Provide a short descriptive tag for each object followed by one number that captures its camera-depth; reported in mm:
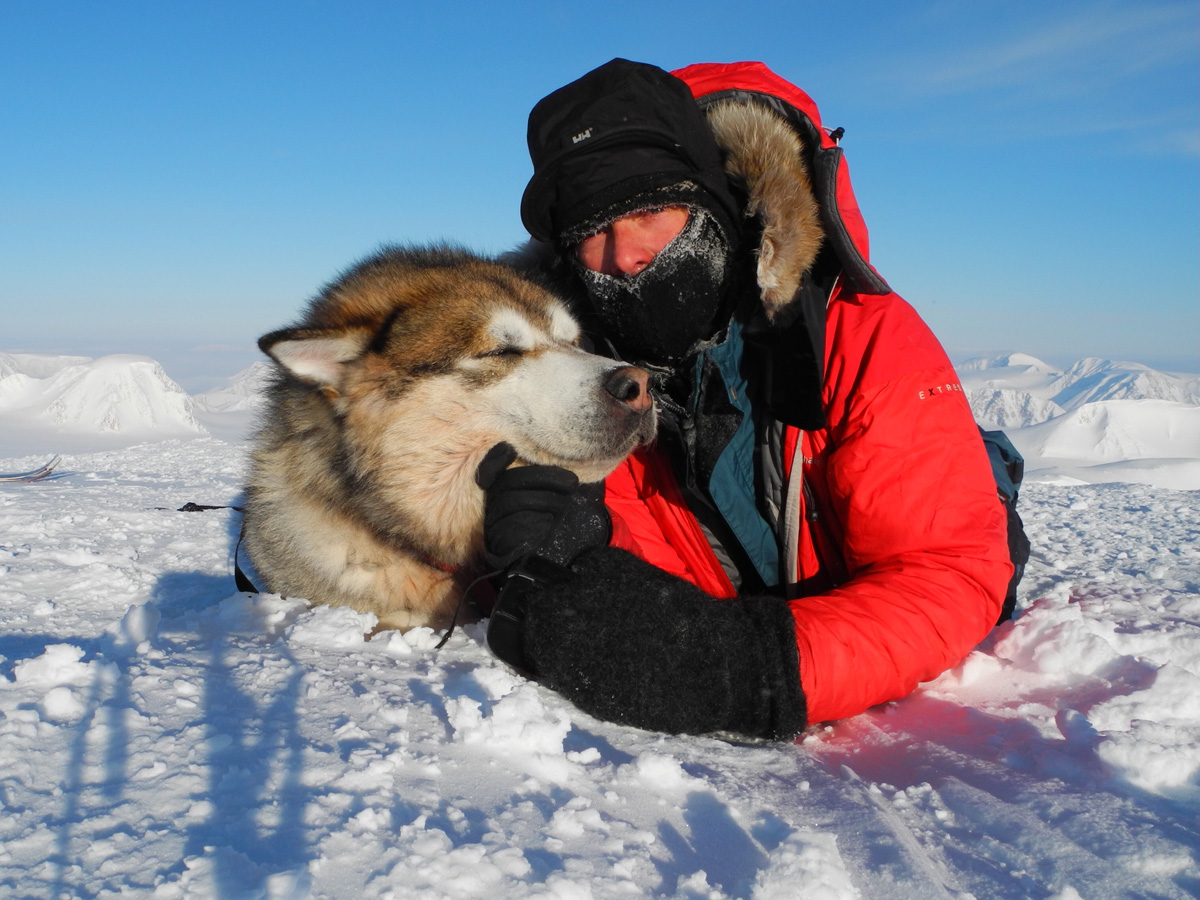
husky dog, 849
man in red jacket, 715
